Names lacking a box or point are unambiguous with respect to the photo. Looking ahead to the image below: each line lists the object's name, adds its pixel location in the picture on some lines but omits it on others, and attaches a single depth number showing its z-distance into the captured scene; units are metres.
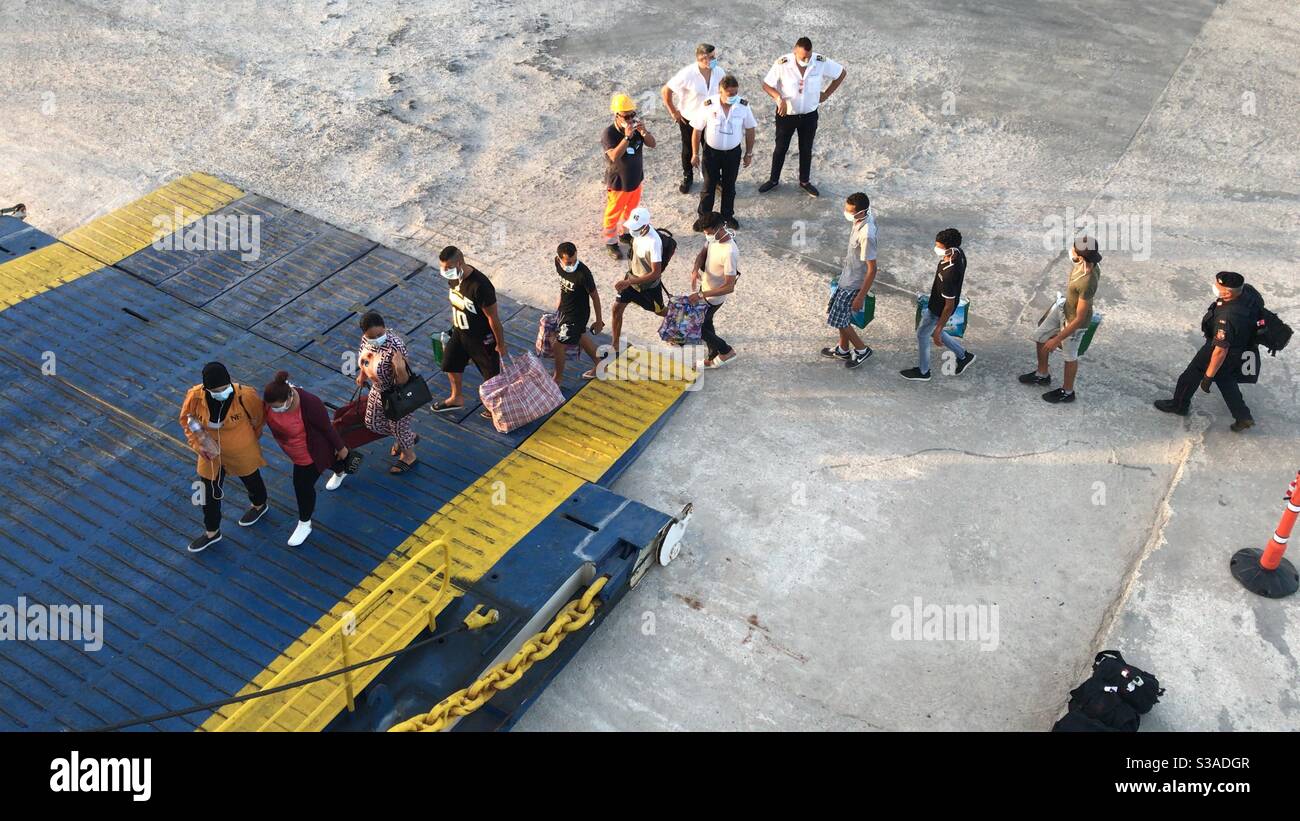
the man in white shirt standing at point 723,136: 12.61
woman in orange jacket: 8.67
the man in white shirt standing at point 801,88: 13.14
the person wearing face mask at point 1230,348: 10.12
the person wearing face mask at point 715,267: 10.68
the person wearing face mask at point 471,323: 9.90
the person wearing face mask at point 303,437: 8.70
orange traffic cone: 9.33
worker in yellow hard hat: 12.16
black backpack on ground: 8.12
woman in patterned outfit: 9.34
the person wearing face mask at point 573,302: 10.42
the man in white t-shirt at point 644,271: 10.73
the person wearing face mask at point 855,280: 10.73
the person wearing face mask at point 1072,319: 10.23
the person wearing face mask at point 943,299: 10.50
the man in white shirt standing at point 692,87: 13.08
